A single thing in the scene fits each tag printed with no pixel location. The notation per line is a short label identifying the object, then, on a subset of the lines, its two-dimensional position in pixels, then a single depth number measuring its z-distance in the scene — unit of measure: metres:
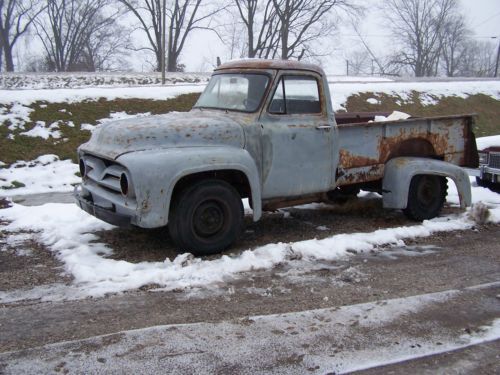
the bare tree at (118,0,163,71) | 45.38
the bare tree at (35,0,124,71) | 49.53
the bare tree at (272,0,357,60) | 42.19
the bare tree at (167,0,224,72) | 44.94
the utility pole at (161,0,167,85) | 18.93
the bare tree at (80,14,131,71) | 50.31
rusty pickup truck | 5.01
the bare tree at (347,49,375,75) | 76.12
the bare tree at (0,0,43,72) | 44.84
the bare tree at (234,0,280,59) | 42.56
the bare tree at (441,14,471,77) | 65.69
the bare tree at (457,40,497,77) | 73.25
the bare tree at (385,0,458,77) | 62.72
